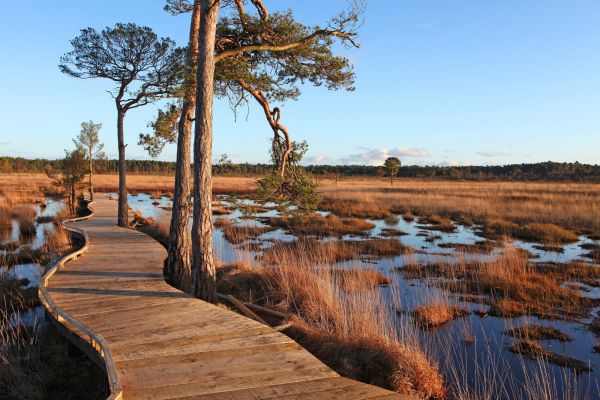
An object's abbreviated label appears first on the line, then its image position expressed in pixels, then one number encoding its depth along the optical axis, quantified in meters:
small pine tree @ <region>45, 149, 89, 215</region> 22.02
